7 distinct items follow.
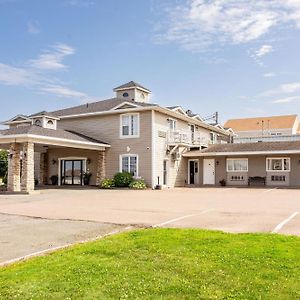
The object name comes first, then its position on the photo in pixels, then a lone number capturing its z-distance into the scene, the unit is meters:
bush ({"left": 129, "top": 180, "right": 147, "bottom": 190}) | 25.71
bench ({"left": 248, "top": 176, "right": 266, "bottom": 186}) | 28.75
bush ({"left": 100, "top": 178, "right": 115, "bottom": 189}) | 26.66
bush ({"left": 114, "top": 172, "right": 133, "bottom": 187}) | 26.31
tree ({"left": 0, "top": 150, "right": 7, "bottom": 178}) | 38.00
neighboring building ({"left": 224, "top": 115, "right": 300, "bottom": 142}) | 59.72
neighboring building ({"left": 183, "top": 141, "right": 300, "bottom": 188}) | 27.84
